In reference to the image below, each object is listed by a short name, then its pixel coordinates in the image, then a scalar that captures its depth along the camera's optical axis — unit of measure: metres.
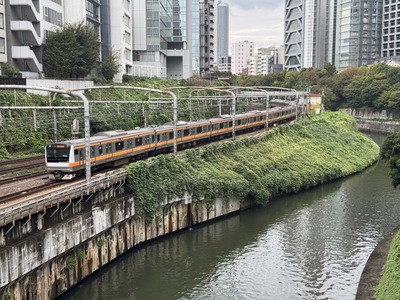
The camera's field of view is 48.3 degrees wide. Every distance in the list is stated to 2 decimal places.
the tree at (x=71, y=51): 47.78
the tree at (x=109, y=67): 61.34
